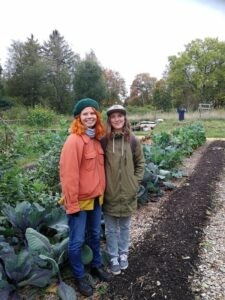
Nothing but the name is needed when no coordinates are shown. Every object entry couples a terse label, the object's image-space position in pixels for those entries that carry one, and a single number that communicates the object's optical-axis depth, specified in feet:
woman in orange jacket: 5.83
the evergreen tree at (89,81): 68.21
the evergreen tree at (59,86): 73.18
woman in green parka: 6.55
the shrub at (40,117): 42.13
